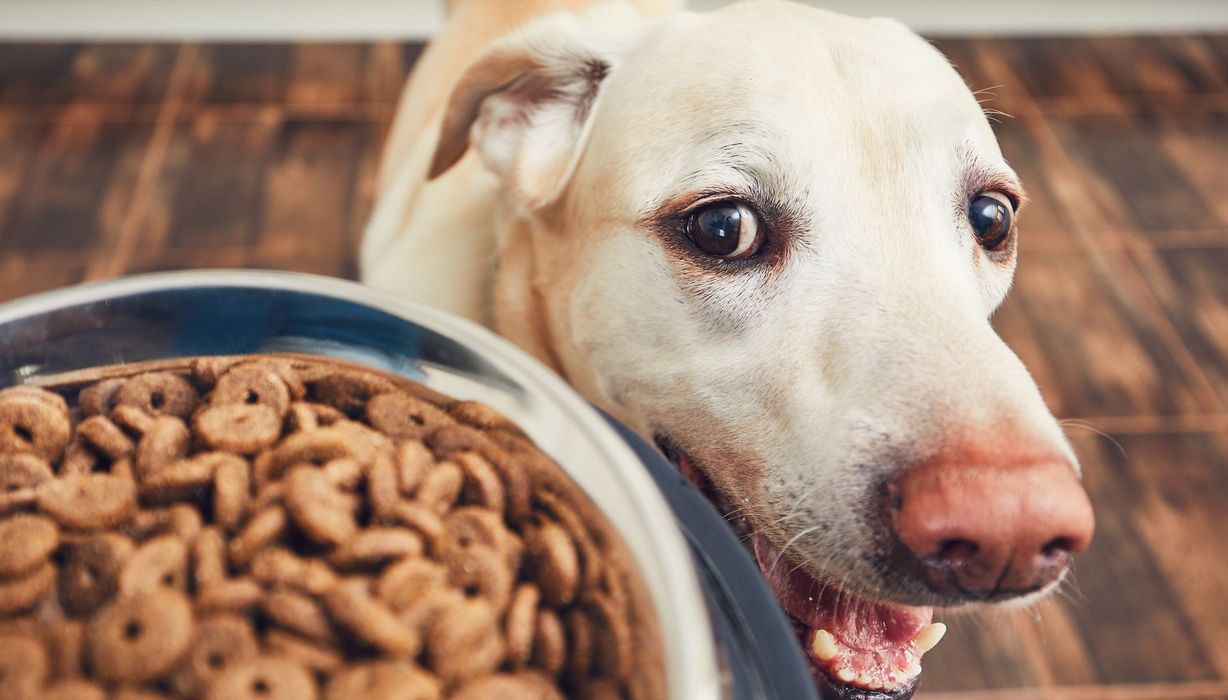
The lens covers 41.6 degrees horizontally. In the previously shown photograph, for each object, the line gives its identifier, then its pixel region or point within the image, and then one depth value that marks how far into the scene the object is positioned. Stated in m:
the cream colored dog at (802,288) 0.37
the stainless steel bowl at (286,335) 0.30
